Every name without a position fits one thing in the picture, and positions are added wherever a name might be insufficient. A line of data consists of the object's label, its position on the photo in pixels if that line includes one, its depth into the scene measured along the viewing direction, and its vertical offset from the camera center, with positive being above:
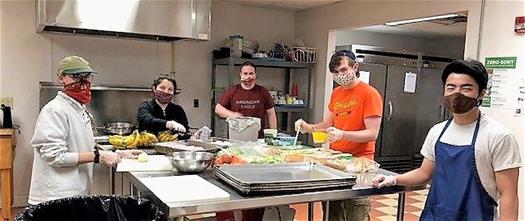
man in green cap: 2.06 -0.41
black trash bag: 1.65 -0.58
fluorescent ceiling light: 3.73 +0.52
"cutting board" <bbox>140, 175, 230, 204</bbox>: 1.53 -0.47
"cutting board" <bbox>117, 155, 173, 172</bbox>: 1.98 -0.47
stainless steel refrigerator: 5.88 -0.52
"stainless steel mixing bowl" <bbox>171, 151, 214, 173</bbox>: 1.95 -0.43
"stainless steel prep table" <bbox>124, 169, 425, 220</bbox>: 1.49 -0.49
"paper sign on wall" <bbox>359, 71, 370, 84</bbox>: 5.55 -0.03
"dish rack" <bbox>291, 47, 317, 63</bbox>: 5.10 +0.19
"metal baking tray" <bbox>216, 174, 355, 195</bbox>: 1.62 -0.46
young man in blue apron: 1.54 -0.30
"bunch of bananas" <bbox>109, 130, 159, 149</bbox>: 2.68 -0.48
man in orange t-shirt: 2.38 -0.27
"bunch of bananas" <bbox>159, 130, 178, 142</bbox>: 2.85 -0.47
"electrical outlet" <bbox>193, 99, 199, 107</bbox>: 5.04 -0.41
